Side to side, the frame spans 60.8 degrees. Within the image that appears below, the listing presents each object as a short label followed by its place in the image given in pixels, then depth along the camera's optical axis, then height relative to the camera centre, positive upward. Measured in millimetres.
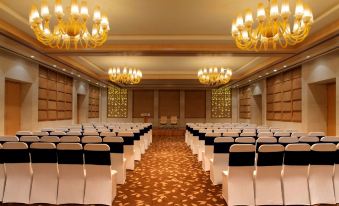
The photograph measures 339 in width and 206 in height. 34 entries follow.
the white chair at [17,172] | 4113 -896
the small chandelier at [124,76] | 12438 +1543
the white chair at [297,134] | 6514 -515
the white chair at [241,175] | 4062 -904
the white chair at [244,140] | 5121 -509
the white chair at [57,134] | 6486 -528
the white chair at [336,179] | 4199 -980
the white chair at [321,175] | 4109 -910
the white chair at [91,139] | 5094 -502
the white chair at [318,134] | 6664 -522
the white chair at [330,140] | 5445 -530
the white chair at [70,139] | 5141 -512
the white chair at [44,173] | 4109 -902
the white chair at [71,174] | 4086 -905
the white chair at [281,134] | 6509 -513
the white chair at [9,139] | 5207 -523
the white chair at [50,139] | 5208 -520
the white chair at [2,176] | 4180 -958
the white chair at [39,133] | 6539 -533
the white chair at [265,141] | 5030 -515
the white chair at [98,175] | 4066 -914
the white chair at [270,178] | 4016 -939
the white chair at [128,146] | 6652 -810
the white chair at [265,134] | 6378 -500
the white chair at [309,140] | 5347 -525
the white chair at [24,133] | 6610 -537
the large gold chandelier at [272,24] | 4773 +1563
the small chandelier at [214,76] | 12594 +1582
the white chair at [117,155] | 5160 -805
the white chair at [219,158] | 5141 -858
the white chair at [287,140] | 5238 -527
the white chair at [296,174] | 4055 -888
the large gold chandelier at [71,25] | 4938 +1594
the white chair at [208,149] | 6355 -842
